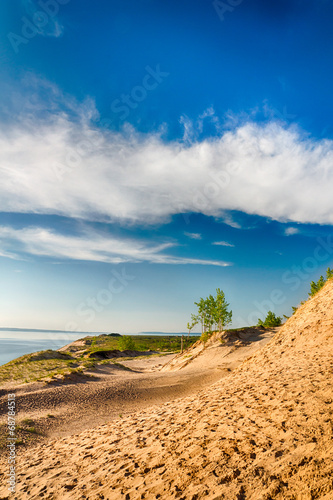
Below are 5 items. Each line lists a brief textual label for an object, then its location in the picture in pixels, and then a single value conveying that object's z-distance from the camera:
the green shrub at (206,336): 44.78
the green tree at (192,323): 56.59
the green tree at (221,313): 54.39
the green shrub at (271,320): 77.44
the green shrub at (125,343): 82.38
